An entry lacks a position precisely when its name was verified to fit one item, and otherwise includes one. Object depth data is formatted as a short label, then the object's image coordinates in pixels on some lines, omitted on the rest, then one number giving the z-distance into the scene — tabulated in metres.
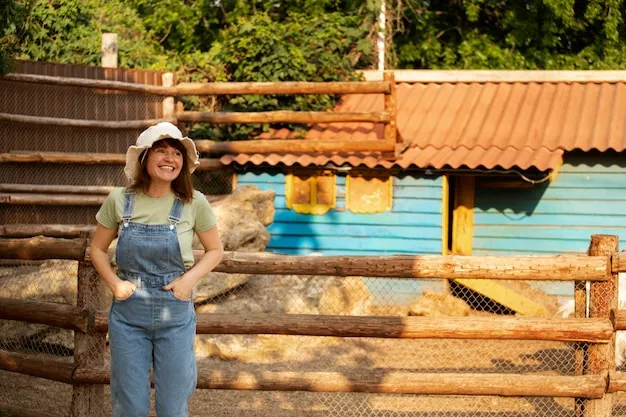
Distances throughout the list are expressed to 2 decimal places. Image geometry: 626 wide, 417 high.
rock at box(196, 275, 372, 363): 9.44
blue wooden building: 12.27
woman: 4.34
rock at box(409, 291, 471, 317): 11.30
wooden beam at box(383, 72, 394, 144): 11.73
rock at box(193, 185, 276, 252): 10.55
